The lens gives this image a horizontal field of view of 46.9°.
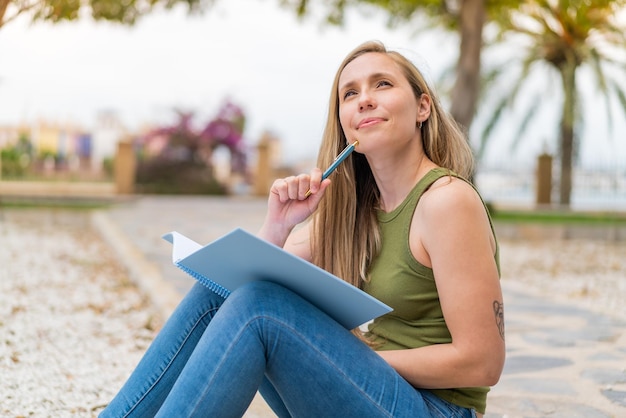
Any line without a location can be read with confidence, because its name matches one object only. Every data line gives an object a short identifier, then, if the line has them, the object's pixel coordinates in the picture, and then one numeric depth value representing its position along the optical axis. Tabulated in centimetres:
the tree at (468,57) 1155
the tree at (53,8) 350
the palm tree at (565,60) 1700
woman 155
